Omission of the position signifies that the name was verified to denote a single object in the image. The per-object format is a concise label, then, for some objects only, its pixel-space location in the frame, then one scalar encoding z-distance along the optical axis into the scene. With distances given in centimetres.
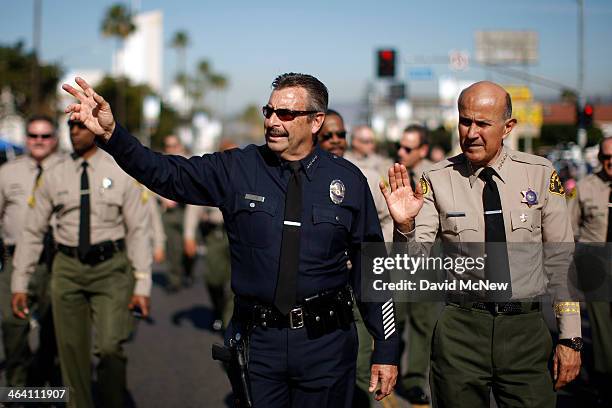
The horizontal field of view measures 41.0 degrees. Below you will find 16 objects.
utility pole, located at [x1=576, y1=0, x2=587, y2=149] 1784
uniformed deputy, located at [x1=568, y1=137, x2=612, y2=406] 673
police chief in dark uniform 377
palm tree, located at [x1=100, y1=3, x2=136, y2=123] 8025
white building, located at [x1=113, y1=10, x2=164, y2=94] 13125
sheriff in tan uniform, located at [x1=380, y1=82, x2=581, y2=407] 399
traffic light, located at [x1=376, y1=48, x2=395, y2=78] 2373
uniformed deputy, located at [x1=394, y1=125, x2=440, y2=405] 710
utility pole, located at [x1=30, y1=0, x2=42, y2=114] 3925
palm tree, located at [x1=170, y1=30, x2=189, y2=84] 11294
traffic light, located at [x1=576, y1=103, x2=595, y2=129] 1762
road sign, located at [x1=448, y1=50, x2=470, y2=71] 3276
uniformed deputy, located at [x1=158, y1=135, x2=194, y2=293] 1348
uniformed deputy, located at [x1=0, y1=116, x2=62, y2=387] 657
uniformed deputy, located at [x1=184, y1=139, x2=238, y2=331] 1013
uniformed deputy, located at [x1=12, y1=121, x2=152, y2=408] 579
